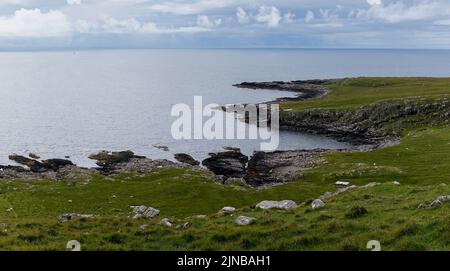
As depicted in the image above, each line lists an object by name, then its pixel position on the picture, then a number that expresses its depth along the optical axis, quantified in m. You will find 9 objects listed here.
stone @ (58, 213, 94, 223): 33.00
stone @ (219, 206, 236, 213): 33.12
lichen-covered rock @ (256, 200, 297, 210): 32.67
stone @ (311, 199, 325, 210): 30.37
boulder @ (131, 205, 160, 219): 37.25
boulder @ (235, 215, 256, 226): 26.43
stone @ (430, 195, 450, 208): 25.58
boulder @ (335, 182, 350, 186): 61.06
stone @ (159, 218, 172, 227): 27.23
